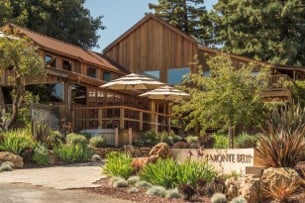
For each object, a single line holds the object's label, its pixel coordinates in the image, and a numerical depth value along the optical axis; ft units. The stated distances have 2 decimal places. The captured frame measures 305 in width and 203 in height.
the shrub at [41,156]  56.13
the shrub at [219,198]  35.22
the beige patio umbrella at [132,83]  78.89
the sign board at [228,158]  42.88
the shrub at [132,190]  38.45
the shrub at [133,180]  40.88
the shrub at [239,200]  34.61
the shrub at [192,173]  38.06
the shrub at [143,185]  39.36
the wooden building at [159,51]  115.90
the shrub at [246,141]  62.13
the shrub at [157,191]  37.09
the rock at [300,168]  39.80
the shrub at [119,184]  40.37
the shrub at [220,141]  65.72
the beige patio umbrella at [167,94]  81.46
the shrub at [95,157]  62.69
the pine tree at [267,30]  136.87
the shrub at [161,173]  38.42
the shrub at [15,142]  55.83
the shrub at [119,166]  43.39
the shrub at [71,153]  59.52
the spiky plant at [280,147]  40.96
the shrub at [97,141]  69.31
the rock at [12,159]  53.57
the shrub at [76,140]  63.84
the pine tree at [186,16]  170.81
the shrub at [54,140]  62.94
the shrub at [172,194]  36.40
